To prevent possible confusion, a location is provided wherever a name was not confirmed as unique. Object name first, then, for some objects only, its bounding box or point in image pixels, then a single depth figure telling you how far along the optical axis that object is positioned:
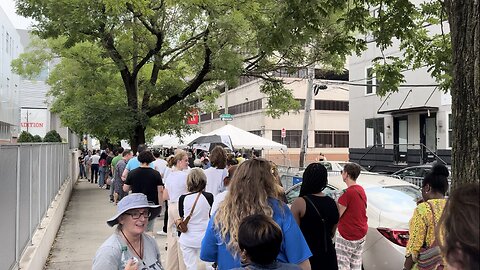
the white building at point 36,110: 55.94
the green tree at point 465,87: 3.17
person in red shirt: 5.47
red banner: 20.57
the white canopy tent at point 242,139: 18.67
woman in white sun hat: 2.77
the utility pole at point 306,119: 20.91
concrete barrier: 6.19
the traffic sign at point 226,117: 27.63
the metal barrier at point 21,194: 4.95
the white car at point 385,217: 5.96
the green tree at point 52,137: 25.55
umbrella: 17.16
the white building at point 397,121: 22.66
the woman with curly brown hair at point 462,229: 1.48
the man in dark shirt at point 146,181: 7.48
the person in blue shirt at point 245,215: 3.22
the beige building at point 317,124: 47.78
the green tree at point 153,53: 13.71
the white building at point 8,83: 42.88
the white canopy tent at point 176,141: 21.71
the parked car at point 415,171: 15.78
